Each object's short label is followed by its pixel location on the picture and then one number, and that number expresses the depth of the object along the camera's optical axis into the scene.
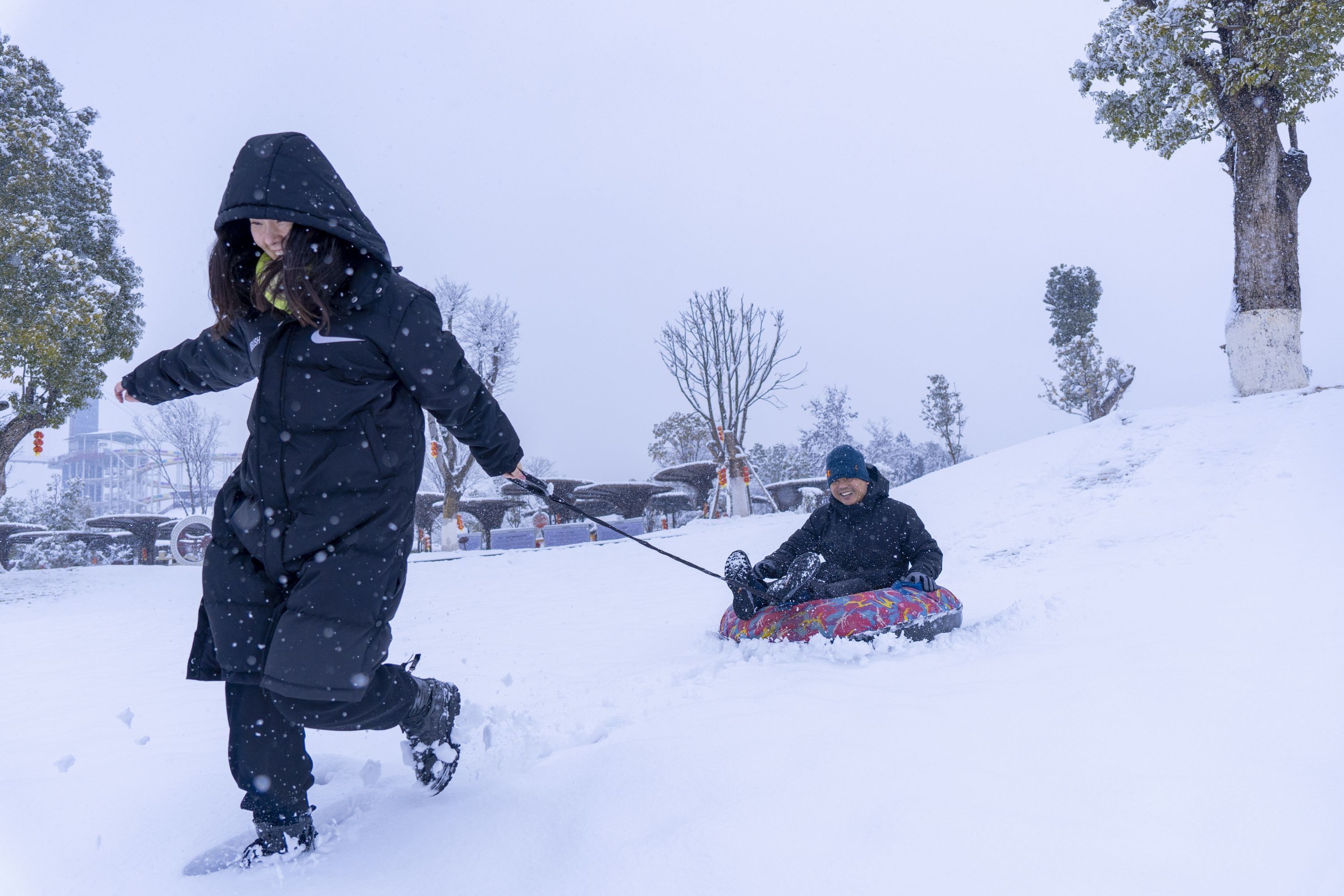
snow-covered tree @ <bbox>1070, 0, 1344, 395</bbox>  10.93
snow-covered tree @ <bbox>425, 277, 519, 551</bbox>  24.77
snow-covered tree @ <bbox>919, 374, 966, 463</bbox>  37.66
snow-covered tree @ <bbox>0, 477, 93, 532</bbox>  26.44
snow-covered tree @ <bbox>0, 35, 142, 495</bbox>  11.75
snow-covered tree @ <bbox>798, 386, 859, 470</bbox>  36.72
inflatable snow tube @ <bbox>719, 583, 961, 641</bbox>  4.14
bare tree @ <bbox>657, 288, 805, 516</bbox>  27.88
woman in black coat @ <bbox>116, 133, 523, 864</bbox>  1.98
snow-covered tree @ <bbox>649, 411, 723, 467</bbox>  40.47
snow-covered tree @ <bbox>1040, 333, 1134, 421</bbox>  32.78
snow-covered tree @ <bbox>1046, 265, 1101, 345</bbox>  34.16
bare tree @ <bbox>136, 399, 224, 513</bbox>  32.34
